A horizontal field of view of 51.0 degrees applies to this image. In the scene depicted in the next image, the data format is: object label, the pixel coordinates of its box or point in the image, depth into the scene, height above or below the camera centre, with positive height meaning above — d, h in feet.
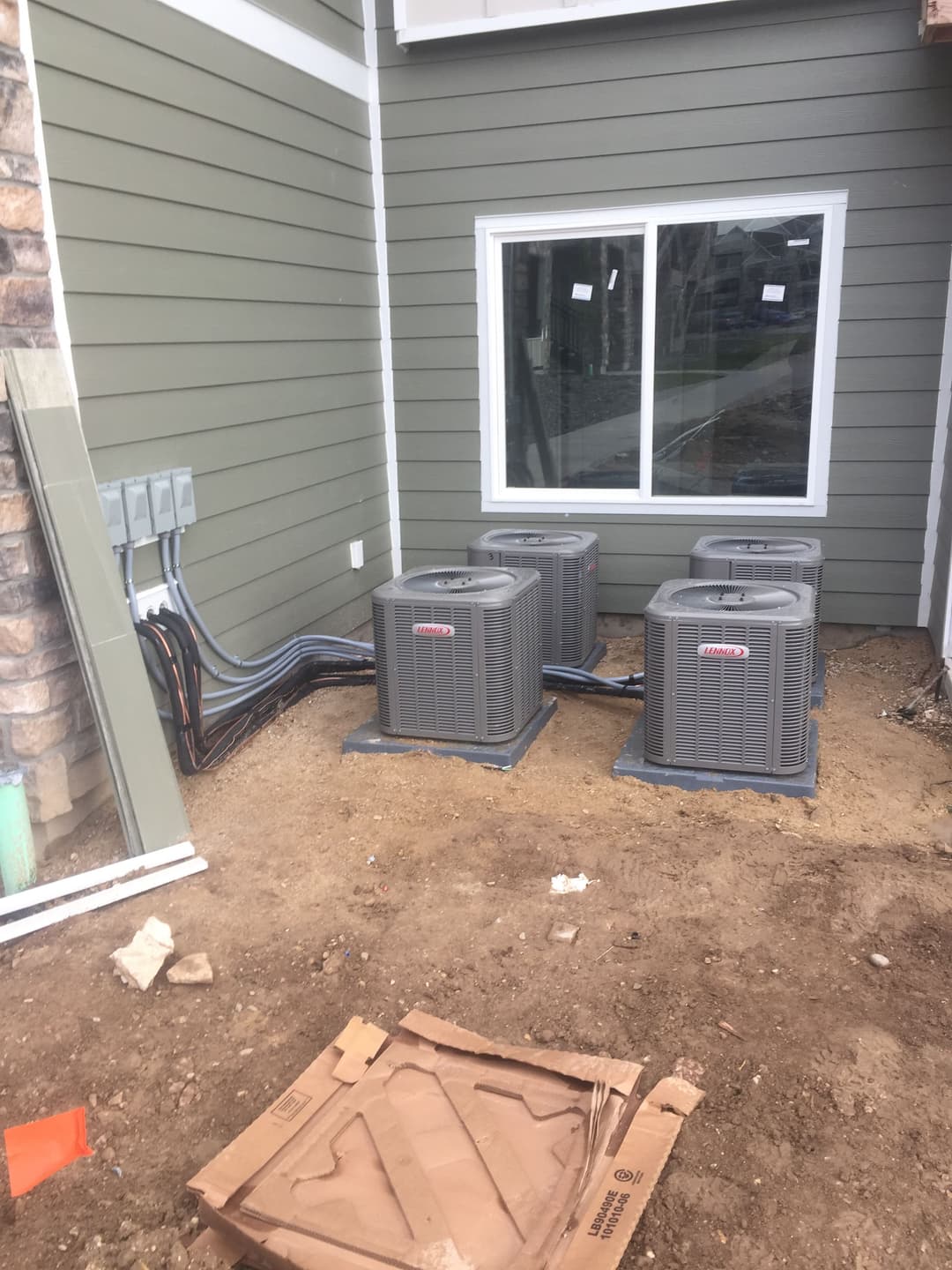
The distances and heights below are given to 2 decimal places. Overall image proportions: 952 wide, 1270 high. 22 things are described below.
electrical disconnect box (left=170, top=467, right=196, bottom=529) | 12.62 -1.66
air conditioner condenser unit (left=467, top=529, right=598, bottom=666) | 15.56 -3.37
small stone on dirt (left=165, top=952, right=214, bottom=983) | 8.50 -5.03
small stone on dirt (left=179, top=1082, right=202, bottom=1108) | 7.22 -5.15
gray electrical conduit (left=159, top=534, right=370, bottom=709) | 12.85 -4.36
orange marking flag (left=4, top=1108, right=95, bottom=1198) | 6.60 -5.16
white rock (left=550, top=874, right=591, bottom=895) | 9.89 -5.12
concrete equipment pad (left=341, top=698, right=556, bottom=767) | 12.80 -4.93
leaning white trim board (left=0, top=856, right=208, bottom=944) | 9.21 -5.02
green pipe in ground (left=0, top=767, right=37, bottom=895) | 9.74 -4.48
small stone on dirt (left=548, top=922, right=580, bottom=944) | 9.04 -5.11
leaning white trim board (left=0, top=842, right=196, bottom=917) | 9.46 -4.91
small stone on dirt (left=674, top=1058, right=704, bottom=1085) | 7.22 -5.06
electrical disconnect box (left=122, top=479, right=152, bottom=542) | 11.63 -1.68
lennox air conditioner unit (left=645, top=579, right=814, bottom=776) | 11.34 -3.72
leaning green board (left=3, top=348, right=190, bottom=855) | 10.07 -2.34
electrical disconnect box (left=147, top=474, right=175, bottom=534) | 12.10 -1.68
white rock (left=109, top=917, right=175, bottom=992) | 8.48 -4.95
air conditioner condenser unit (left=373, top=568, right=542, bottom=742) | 12.50 -3.70
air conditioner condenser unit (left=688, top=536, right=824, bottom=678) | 14.40 -3.00
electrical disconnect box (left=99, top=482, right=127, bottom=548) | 11.31 -1.65
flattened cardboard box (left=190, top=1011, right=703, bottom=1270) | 5.72 -4.90
